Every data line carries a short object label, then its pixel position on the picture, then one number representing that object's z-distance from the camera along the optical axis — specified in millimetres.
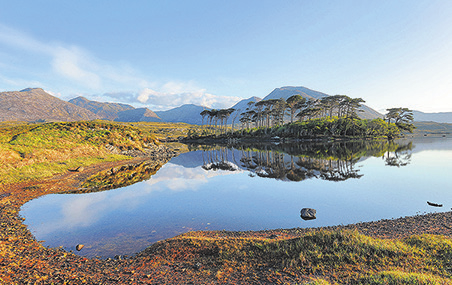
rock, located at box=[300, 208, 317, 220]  14266
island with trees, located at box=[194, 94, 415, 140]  99625
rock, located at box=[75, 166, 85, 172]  30547
